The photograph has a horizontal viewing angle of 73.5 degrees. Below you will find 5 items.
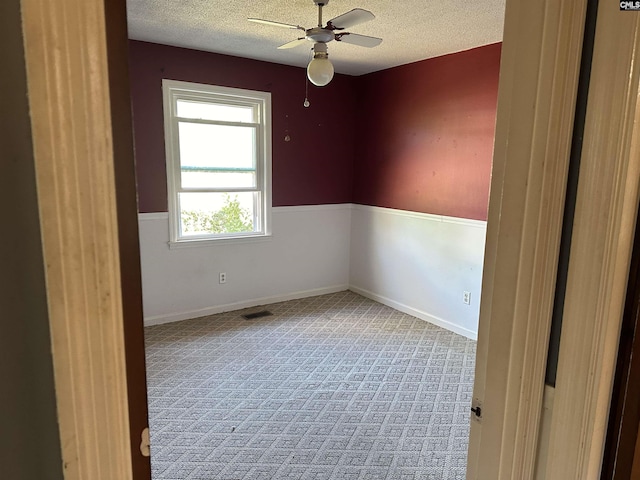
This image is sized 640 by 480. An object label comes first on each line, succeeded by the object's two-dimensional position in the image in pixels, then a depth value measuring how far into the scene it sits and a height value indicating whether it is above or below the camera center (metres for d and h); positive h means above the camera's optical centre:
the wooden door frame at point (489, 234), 0.50 -0.09
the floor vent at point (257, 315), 4.26 -1.38
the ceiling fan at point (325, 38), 2.38 +0.87
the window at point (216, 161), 3.90 +0.14
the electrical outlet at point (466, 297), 3.85 -1.05
